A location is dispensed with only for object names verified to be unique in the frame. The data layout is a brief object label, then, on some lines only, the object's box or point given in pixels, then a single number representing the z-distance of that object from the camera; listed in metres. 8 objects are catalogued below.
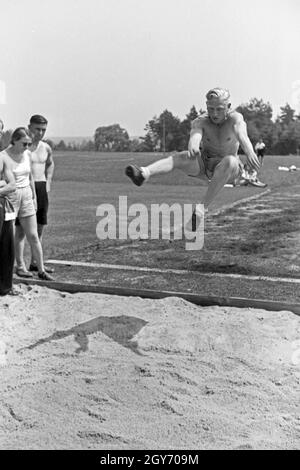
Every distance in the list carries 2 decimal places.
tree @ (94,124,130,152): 53.16
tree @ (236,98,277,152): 35.84
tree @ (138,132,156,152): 47.22
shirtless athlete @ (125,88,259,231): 5.01
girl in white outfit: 6.03
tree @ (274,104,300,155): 53.61
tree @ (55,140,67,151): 55.78
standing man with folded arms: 6.68
